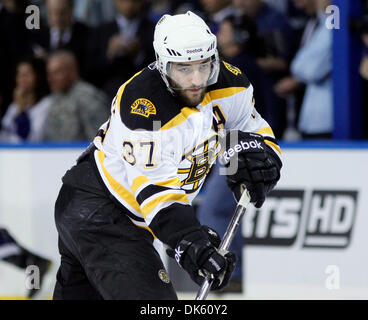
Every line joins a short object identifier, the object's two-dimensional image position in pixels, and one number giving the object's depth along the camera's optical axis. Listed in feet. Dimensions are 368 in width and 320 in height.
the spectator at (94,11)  41.57
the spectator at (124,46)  38.06
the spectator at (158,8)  42.67
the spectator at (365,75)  33.81
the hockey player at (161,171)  21.42
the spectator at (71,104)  37.45
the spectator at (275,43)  36.47
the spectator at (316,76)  34.83
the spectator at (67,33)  39.86
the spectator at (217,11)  36.94
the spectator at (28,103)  39.32
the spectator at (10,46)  41.39
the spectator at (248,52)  35.45
